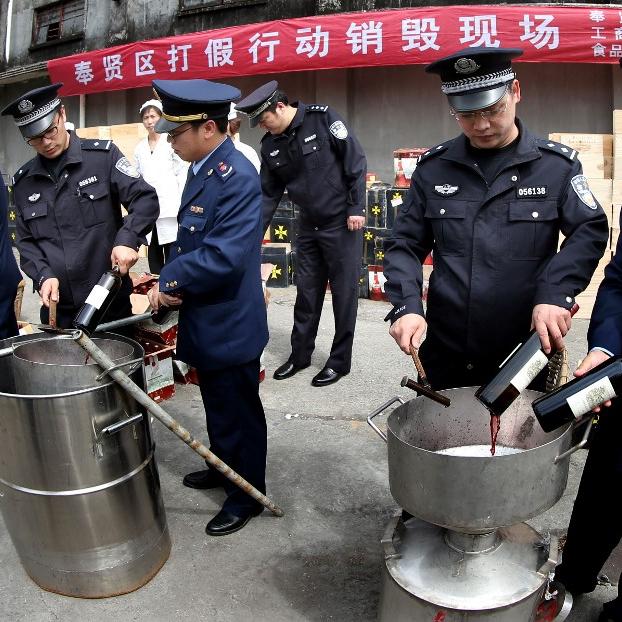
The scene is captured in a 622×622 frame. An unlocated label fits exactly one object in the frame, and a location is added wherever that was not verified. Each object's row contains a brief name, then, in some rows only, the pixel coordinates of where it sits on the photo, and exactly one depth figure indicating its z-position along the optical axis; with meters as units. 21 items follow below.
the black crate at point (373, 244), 7.33
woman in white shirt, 5.52
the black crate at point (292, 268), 7.95
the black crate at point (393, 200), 7.11
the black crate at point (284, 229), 8.03
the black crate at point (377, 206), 7.21
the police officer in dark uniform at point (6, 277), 3.45
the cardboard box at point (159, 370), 4.52
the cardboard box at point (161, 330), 4.69
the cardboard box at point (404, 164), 7.08
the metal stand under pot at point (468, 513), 1.73
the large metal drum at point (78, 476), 2.45
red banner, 7.73
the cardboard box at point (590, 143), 6.40
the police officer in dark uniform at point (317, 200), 4.75
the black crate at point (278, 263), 7.88
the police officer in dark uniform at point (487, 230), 2.27
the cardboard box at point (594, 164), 6.39
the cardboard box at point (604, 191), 6.25
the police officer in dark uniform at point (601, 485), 2.17
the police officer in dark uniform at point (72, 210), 3.43
